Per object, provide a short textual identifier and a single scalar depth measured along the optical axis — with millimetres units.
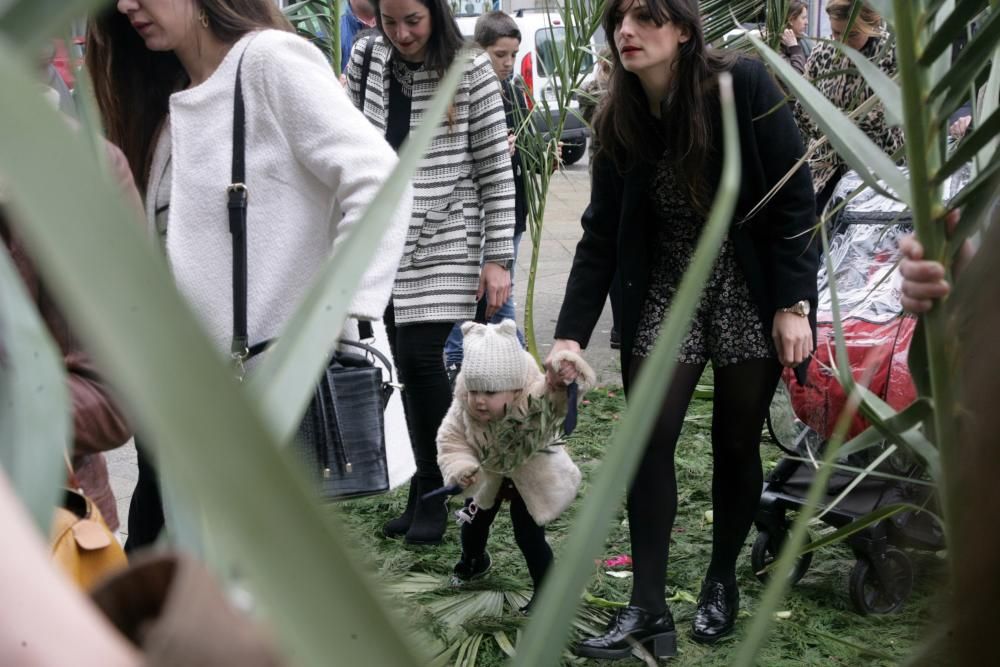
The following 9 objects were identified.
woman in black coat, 3143
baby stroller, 3488
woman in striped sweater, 3904
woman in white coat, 2529
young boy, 5961
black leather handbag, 2672
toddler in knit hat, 3365
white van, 5719
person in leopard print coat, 4375
